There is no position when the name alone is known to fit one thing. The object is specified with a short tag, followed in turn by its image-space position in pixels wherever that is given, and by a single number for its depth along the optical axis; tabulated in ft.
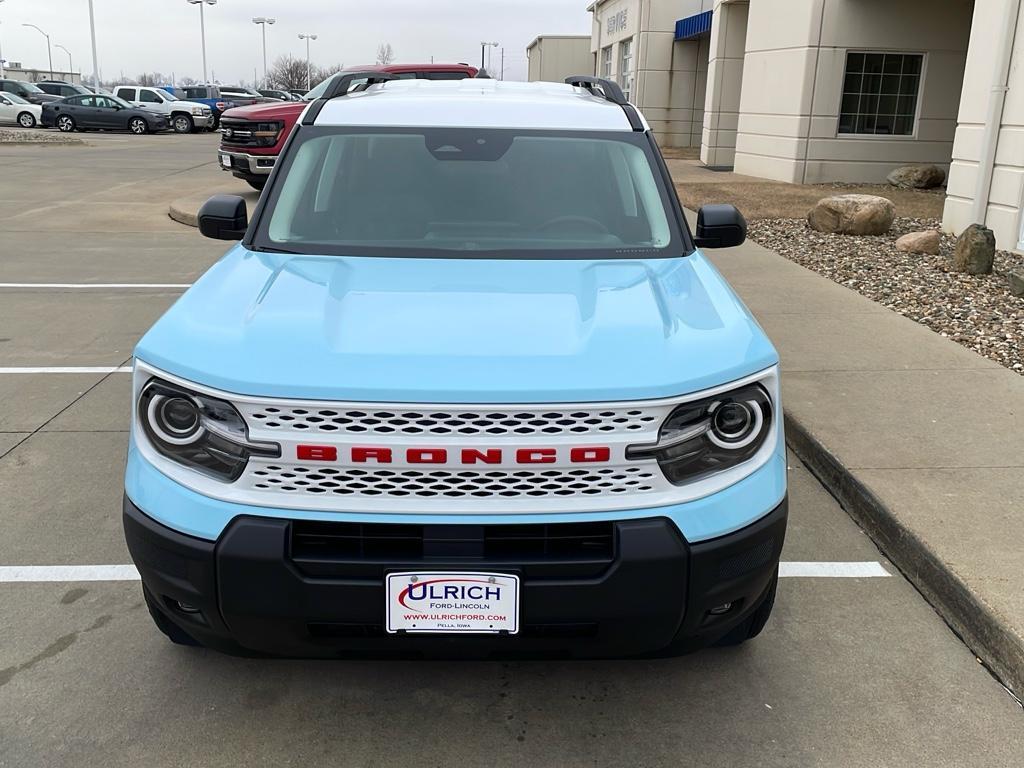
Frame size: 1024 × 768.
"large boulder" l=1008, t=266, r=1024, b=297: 26.94
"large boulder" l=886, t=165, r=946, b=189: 56.44
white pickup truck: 129.90
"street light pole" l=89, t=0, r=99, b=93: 178.19
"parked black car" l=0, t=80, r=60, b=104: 139.13
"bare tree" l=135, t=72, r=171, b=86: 507.46
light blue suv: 7.68
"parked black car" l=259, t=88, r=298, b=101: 144.19
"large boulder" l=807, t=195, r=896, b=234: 37.96
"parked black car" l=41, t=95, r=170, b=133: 122.31
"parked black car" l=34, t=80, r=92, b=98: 143.23
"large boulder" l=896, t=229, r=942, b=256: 34.14
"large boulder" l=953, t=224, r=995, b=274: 29.73
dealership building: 56.95
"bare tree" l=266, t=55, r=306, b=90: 302.04
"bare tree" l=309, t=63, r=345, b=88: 322.92
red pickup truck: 45.24
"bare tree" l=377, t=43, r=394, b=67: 342.44
